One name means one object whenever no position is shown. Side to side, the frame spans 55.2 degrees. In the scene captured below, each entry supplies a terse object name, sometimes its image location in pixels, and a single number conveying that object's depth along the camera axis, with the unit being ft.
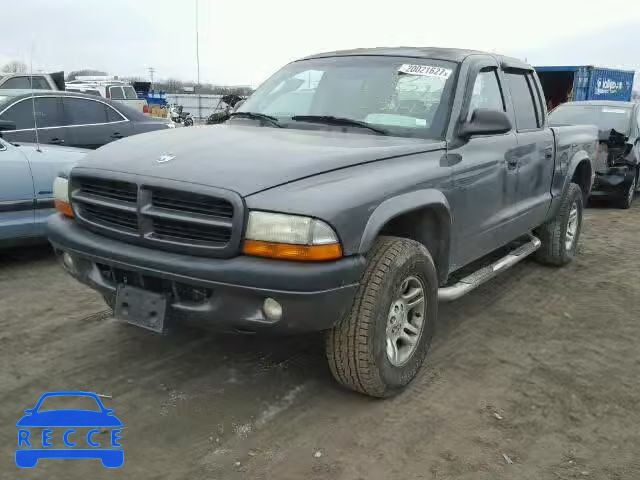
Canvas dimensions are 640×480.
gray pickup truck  8.96
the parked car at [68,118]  25.38
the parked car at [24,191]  17.12
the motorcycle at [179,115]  74.54
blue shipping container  60.85
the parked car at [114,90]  66.54
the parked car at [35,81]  41.91
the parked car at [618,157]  31.53
